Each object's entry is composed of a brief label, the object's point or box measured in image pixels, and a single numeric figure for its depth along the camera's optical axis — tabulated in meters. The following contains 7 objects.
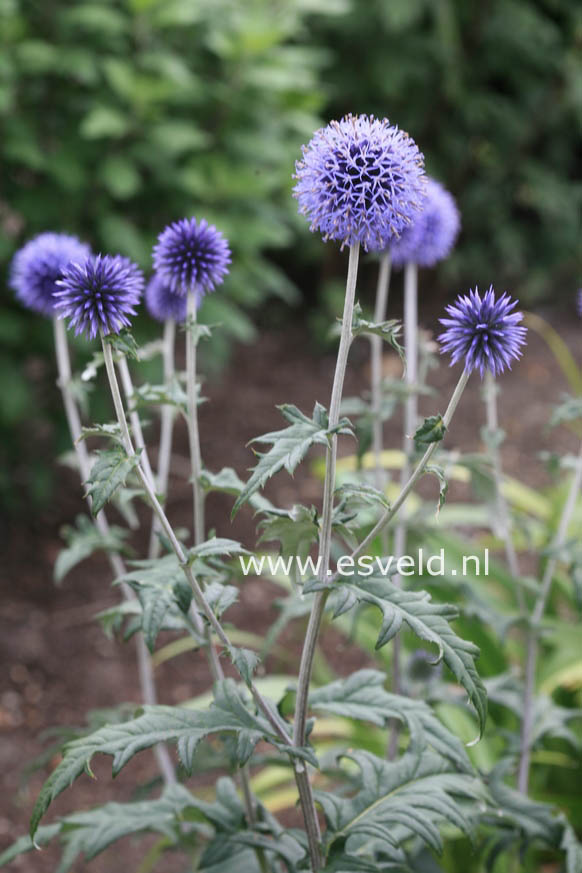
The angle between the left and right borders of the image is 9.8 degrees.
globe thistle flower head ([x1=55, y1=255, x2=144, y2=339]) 1.13
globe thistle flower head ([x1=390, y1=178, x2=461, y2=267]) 1.30
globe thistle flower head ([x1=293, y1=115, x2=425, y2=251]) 1.12
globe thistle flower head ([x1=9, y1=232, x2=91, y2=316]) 1.26
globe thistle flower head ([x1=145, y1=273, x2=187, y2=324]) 1.26
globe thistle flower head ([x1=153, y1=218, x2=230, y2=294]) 1.20
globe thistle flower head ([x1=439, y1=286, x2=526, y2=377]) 1.12
